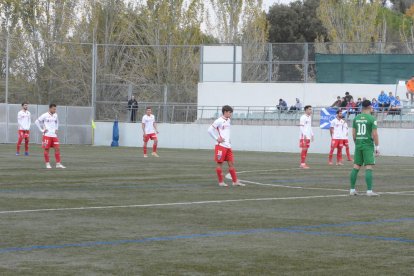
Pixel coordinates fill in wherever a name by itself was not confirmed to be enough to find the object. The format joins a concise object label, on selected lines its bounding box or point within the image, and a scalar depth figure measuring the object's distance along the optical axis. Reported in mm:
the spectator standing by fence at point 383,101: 49531
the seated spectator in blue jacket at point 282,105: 53797
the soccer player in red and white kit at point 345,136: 36528
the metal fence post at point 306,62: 59750
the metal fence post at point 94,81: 55781
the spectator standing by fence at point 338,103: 51416
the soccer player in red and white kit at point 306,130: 33156
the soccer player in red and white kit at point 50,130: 29719
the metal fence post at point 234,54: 61222
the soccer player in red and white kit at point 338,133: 36250
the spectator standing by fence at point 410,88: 51094
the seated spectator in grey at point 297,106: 53534
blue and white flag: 49625
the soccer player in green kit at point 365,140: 19922
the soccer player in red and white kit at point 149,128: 40156
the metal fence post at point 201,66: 61356
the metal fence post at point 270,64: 60844
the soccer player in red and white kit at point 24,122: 39594
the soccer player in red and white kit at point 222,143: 22859
